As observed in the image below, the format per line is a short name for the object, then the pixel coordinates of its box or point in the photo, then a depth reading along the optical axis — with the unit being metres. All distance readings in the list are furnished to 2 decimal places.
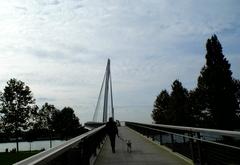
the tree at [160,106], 49.66
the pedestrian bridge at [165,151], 3.60
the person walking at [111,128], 9.76
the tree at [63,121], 68.78
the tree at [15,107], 35.81
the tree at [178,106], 38.72
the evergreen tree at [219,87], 26.48
